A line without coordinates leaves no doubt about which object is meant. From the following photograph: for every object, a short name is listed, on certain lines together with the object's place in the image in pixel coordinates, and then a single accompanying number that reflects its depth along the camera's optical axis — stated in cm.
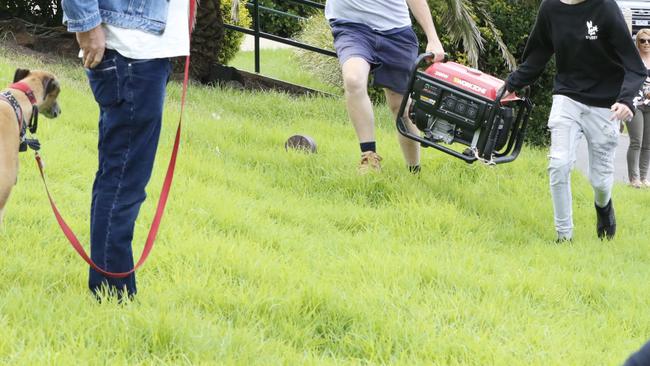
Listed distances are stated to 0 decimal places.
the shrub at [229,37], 2114
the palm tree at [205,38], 1914
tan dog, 733
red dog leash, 687
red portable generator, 1086
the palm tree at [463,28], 1709
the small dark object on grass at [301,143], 1324
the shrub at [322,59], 2055
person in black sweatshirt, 1039
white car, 2761
